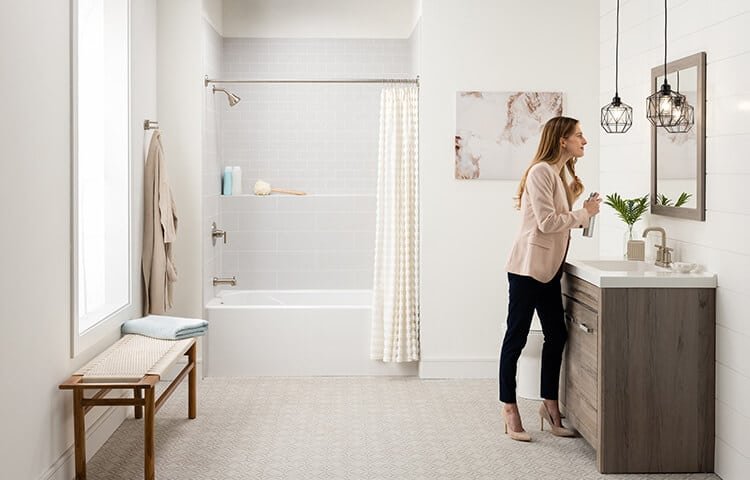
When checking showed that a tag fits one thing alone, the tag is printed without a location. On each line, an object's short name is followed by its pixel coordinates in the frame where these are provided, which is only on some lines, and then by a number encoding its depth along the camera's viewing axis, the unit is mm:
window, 4324
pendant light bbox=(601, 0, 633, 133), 4398
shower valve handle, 5891
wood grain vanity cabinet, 3672
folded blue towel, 4340
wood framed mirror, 3812
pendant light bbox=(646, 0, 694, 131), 3910
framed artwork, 5461
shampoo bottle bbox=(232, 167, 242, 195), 6262
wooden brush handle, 6461
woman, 4059
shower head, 5695
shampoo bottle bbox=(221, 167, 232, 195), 6242
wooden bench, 3582
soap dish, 3797
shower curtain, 5523
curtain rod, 5539
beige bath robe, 4949
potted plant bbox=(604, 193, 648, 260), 4324
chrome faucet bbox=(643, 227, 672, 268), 4113
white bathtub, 5590
